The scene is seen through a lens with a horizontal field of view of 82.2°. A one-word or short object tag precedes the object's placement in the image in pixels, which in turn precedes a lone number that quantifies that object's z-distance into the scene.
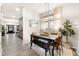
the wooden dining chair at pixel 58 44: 0.88
